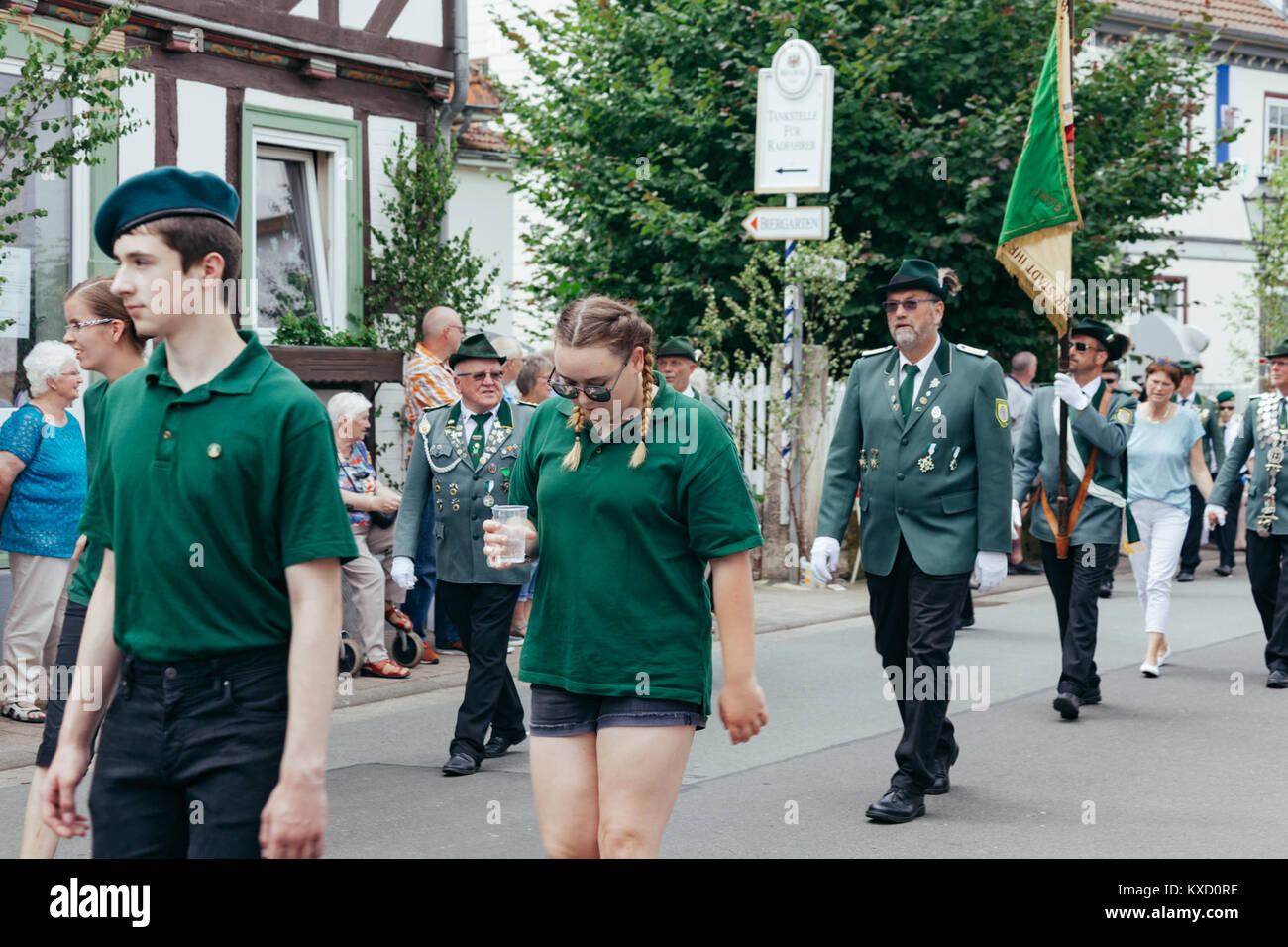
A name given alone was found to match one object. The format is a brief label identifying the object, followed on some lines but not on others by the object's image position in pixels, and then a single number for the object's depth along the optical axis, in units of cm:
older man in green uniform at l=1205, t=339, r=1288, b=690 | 1018
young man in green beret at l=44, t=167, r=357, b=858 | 310
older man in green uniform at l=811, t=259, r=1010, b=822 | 661
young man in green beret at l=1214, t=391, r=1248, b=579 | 1753
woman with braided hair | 393
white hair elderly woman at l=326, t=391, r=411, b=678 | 1018
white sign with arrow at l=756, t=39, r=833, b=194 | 1436
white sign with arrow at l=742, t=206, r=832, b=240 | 1414
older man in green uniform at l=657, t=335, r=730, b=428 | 1022
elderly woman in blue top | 825
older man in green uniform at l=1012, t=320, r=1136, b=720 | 878
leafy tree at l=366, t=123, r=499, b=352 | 1390
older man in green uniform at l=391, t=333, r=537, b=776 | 748
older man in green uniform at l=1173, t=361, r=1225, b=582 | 1708
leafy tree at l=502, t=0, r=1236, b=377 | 1653
